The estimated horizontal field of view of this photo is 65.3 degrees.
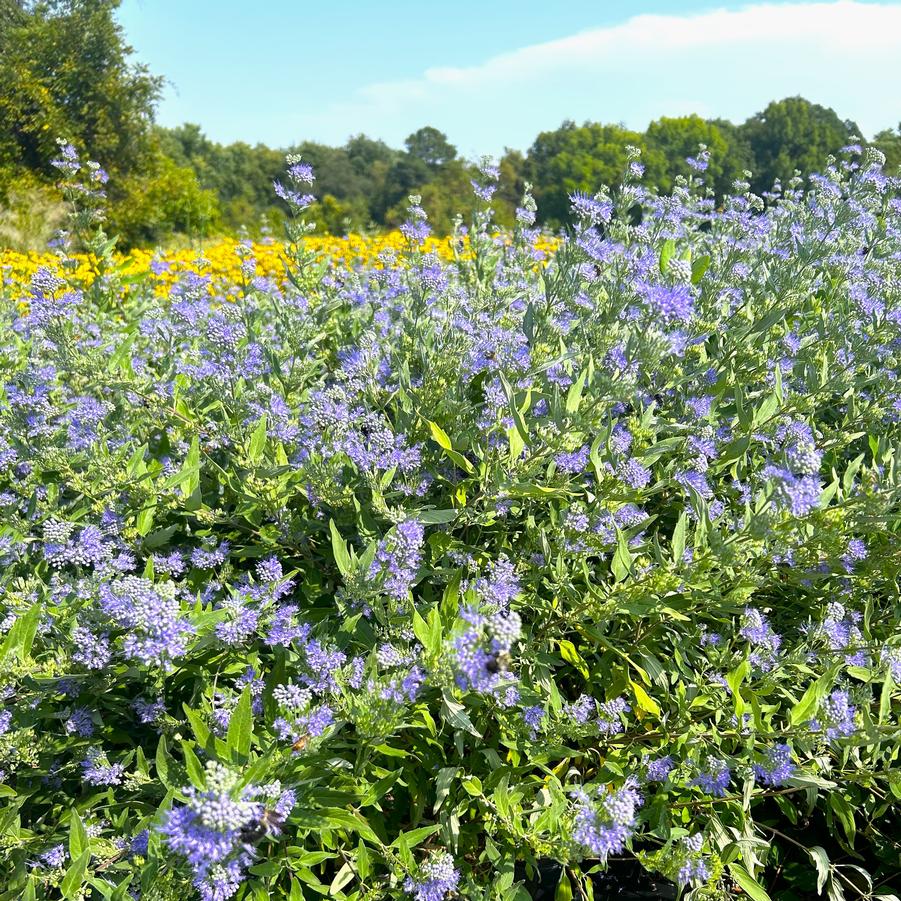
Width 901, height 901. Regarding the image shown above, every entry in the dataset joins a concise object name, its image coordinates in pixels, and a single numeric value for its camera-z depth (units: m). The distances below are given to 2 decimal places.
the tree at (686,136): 36.12
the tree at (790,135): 40.09
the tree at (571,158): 39.94
